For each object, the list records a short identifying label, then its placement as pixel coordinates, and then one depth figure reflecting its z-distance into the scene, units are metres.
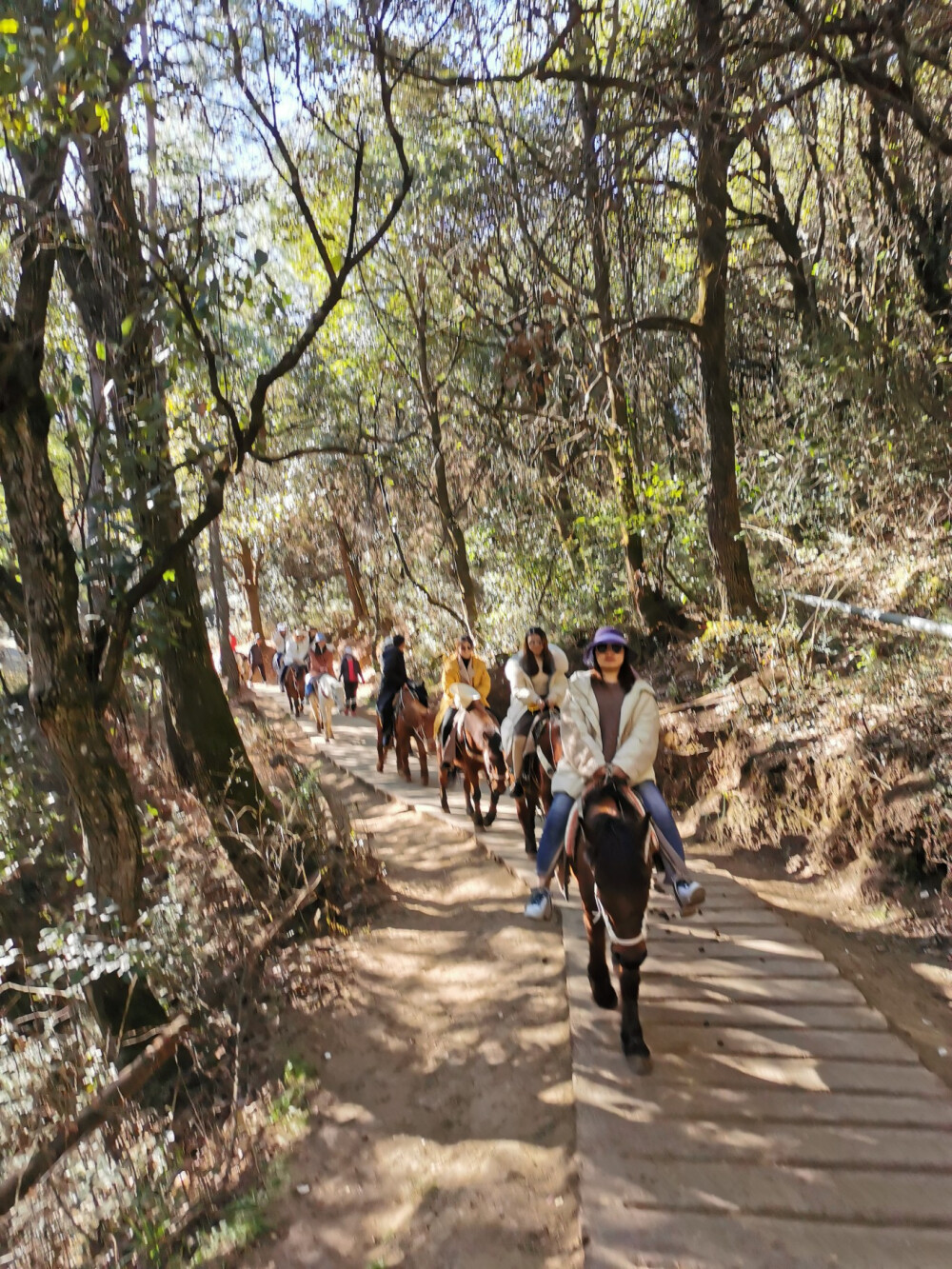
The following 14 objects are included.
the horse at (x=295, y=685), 17.91
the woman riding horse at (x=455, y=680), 8.80
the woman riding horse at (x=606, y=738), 4.47
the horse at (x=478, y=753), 7.92
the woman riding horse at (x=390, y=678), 11.06
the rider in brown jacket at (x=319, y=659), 14.95
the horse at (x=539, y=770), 6.46
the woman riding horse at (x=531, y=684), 6.95
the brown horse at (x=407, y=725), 10.87
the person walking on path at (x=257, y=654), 27.09
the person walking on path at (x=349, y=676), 16.83
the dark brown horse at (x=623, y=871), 3.97
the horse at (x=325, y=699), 14.51
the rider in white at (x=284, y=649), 17.80
